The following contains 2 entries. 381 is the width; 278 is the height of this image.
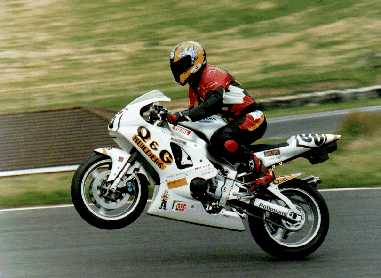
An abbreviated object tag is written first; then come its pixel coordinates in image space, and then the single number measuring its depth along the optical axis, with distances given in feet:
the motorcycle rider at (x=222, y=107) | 52.85
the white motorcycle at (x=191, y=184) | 52.95
